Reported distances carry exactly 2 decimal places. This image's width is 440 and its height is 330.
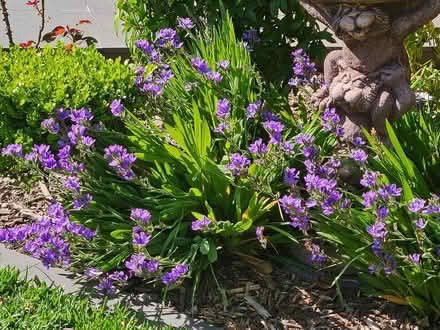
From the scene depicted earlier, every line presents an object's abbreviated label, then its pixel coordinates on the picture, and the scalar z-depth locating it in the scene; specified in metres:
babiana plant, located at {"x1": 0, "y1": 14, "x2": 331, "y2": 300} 3.02
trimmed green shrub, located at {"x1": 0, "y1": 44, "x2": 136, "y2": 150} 3.77
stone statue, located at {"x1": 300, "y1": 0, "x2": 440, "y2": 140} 3.08
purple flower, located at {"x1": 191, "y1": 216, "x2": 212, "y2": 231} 2.93
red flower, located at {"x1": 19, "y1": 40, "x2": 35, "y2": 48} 4.91
